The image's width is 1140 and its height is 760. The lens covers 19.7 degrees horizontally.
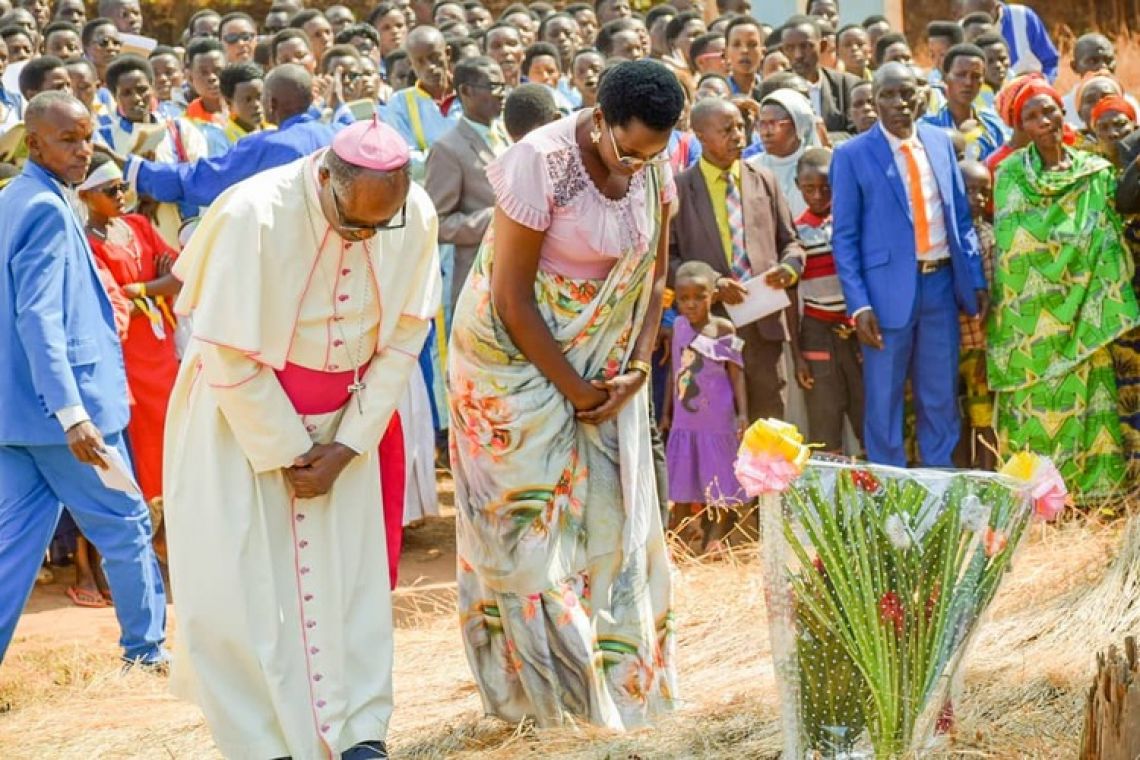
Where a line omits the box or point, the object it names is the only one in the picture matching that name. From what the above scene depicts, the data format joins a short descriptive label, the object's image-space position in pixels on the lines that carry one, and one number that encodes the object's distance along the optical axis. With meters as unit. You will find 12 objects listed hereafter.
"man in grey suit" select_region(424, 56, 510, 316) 15.97
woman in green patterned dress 15.68
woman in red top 14.74
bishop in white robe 8.87
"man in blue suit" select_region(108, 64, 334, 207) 15.51
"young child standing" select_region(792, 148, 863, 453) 16.16
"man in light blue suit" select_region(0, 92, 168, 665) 11.44
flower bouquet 8.18
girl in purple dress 15.27
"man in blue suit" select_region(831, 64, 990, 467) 15.69
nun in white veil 16.84
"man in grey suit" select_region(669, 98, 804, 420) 15.58
